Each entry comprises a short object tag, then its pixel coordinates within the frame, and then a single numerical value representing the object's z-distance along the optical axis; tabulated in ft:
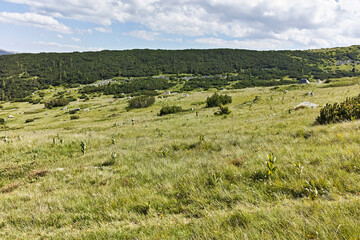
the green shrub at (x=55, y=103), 228.12
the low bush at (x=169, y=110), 105.19
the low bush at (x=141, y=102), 153.69
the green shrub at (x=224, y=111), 73.36
